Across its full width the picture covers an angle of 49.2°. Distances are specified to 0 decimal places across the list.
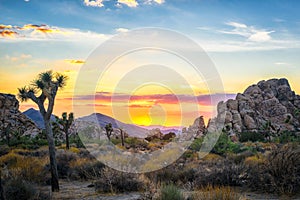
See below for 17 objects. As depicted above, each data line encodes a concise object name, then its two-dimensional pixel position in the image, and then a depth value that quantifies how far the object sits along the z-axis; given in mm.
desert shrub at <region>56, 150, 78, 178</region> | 17953
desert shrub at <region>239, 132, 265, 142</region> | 64188
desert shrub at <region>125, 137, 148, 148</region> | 47150
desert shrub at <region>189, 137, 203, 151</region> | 36850
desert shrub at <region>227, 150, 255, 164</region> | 20867
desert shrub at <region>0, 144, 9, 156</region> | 31153
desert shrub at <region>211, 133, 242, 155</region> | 31131
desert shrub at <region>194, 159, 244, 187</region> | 13133
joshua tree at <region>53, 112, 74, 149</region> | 42781
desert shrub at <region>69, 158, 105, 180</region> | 16922
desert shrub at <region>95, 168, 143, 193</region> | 12797
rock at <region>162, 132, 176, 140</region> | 71344
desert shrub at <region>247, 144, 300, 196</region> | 11164
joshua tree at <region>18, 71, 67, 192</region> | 13288
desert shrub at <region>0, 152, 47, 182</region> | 14758
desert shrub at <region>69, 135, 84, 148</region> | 45931
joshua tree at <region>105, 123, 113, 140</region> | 53056
